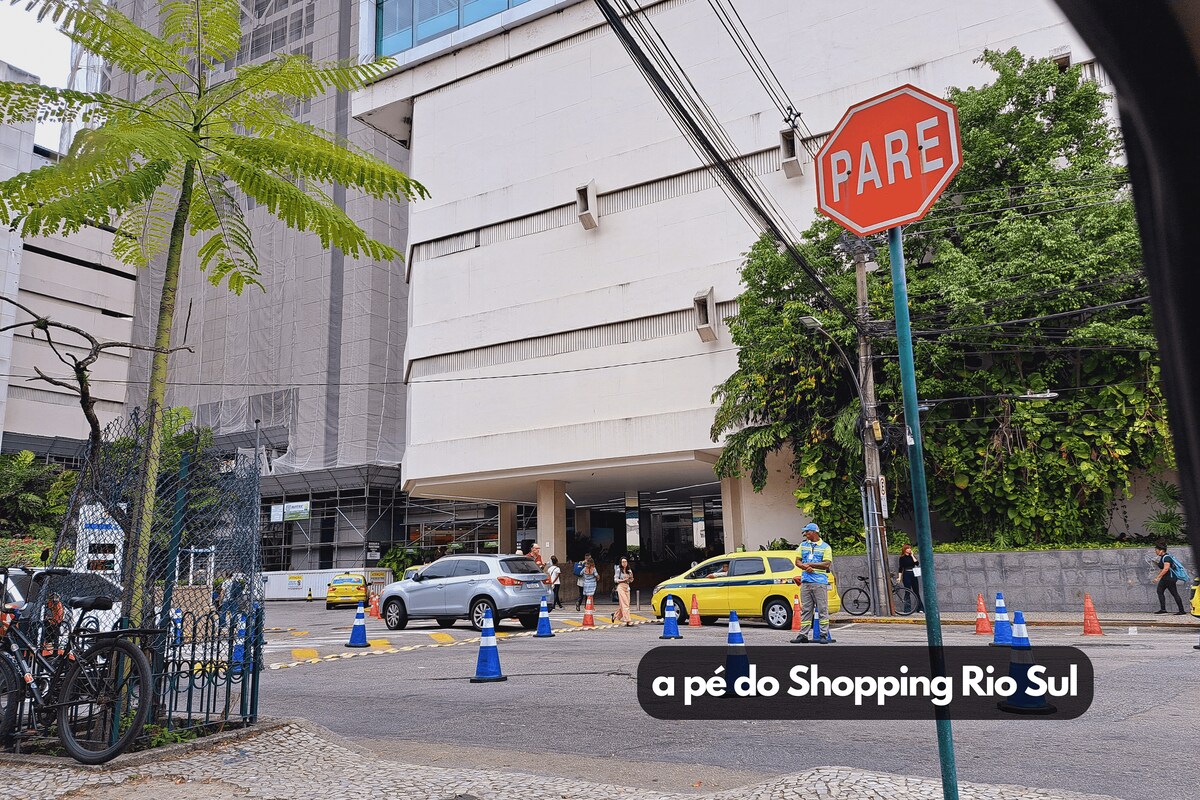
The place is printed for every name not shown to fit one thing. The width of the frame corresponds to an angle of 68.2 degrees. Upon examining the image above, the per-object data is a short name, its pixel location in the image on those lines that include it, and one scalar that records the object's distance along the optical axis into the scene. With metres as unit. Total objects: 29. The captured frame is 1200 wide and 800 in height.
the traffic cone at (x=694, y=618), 19.19
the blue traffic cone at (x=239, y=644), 7.73
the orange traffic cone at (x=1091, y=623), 16.31
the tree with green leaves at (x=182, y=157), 6.75
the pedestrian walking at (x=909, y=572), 21.47
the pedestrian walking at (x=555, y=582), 27.33
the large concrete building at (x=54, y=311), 51.12
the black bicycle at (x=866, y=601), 21.08
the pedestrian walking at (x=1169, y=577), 19.41
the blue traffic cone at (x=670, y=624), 15.91
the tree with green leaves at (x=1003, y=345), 21.33
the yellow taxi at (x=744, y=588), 18.27
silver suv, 19.59
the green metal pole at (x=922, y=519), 3.64
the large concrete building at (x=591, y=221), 28.95
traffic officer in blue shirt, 14.19
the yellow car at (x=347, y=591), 33.97
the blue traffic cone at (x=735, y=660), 9.15
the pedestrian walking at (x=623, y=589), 21.82
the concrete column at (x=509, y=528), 38.69
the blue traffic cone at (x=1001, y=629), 9.34
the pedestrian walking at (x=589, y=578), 23.11
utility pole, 20.92
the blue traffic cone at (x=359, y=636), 16.80
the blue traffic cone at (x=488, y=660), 11.30
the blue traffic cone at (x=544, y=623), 17.77
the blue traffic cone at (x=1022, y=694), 7.55
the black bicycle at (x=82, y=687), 6.46
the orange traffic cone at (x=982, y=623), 16.72
